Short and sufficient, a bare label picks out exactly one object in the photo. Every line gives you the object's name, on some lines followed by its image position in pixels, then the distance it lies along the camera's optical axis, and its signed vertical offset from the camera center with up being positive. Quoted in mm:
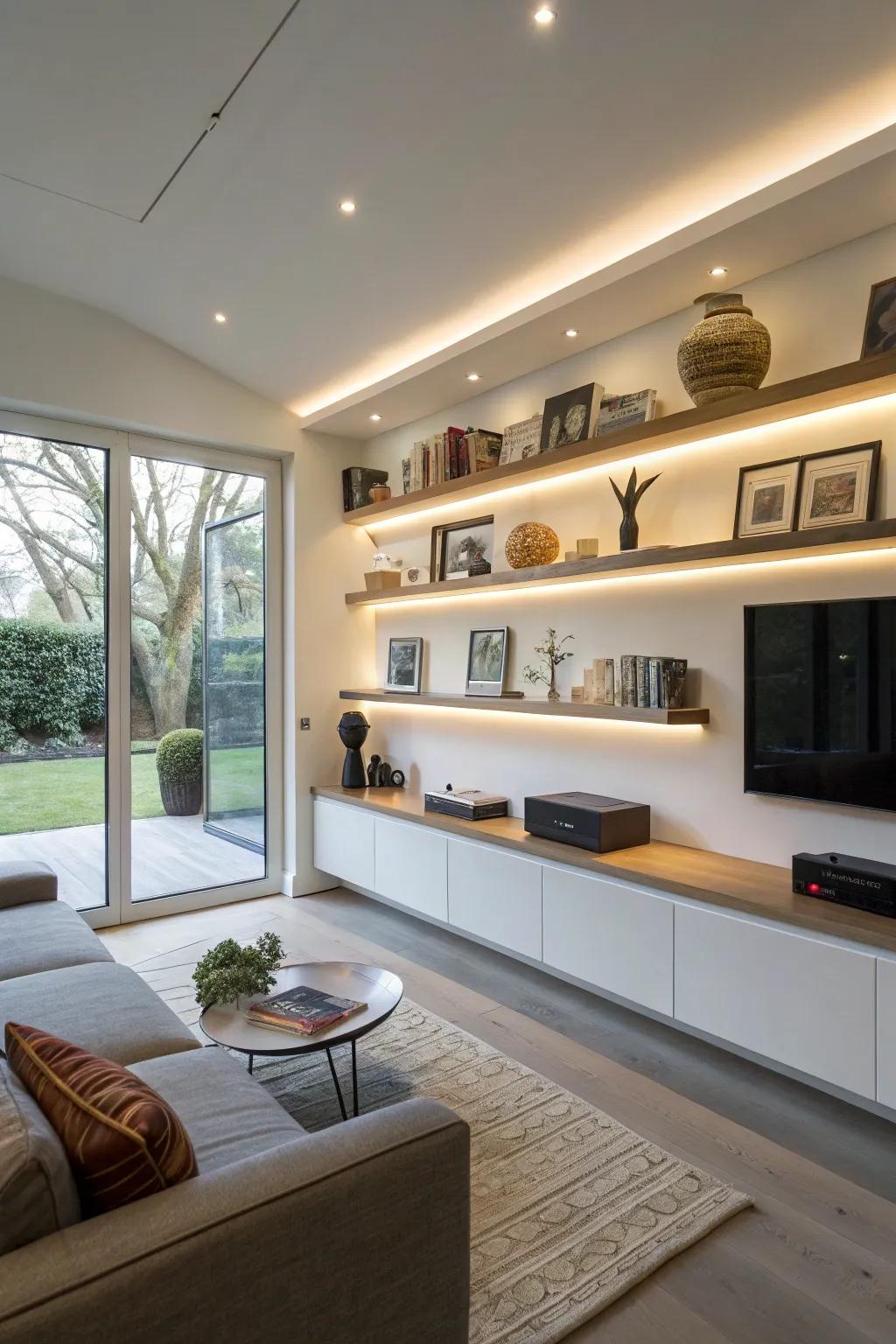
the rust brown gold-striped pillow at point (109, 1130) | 1167 -656
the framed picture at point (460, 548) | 4297 +694
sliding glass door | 4066 +37
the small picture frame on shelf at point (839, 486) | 2656 +631
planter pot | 4527 -673
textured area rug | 1813 -1332
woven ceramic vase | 2818 +1124
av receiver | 2389 -615
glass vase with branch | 3816 +72
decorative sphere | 3748 +599
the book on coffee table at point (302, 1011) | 2199 -923
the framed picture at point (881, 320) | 2479 +1082
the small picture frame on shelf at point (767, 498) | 2867 +636
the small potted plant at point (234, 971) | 2363 -858
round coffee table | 2127 -941
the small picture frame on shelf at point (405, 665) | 4750 +69
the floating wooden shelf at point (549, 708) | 3135 -136
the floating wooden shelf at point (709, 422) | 2525 +921
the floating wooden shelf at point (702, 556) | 2537 +435
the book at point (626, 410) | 3279 +1084
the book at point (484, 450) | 4074 +1121
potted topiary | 4508 -522
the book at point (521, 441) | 3811 +1108
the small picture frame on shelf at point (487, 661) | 4141 +78
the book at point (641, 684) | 3234 -29
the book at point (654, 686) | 3189 -35
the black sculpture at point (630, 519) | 3317 +639
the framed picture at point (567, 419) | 3486 +1117
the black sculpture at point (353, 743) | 4828 -387
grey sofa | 1051 -801
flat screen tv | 2611 -83
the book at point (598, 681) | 3498 -16
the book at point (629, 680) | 3283 -12
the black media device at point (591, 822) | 3201 -579
